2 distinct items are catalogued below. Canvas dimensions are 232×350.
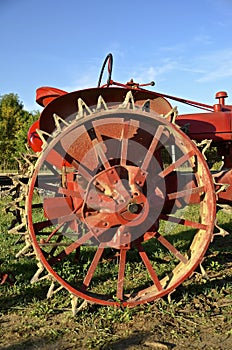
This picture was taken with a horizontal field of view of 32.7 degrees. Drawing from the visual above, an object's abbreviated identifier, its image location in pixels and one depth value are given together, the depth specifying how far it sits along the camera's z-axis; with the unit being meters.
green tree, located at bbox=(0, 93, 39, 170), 31.78
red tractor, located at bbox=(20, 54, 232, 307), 3.16
